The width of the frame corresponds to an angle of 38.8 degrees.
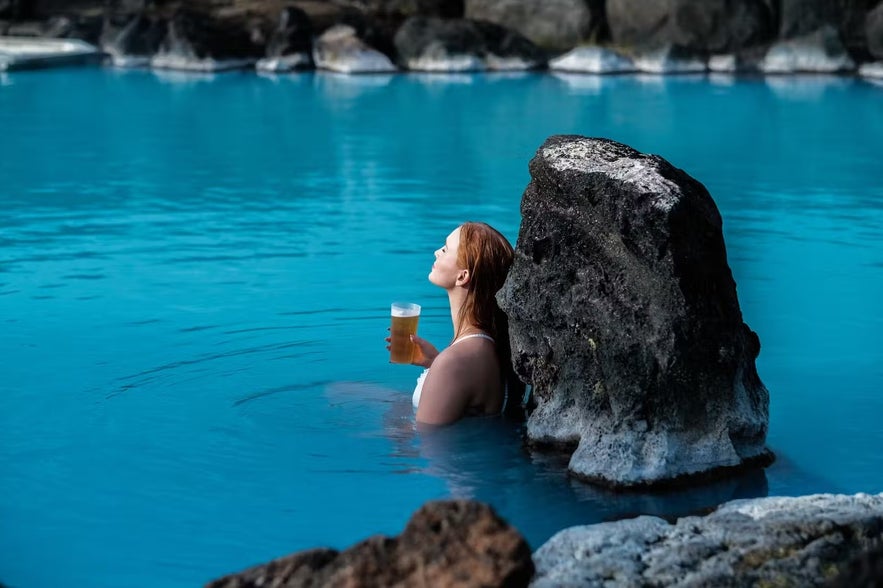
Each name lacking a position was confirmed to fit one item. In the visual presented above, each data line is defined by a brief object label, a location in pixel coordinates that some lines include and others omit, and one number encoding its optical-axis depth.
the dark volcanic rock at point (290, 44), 24.69
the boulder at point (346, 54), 24.36
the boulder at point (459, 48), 24.44
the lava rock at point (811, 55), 23.53
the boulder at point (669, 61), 24.11
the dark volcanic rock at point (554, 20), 25.89
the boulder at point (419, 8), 28.11
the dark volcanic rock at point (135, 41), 25.31
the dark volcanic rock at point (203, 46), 24.80
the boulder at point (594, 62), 24.16
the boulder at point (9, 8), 27.80
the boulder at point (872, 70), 22.94
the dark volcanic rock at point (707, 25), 24.72
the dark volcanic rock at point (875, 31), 23.52
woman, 4.84
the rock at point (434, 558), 2.72
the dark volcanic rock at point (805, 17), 24.59
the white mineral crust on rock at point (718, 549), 3.18
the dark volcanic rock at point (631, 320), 4.20
